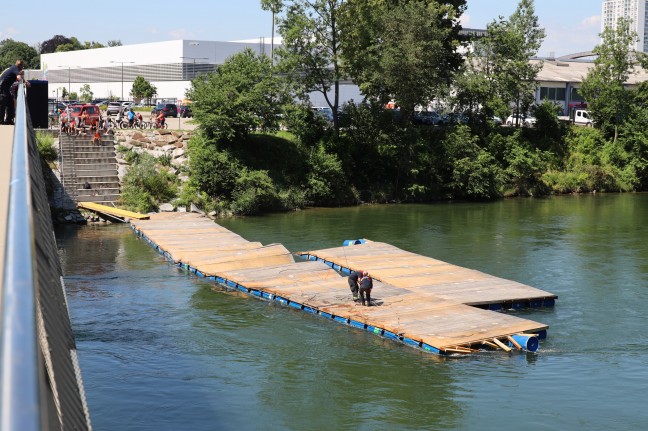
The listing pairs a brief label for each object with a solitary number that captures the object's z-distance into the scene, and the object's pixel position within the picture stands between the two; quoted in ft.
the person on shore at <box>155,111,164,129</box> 177.88
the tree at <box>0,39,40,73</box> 469.45
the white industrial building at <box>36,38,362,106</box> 302.25
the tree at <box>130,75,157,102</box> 290.97
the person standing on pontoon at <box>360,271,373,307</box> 81.66
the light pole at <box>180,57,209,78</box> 298.97
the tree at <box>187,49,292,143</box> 161.89
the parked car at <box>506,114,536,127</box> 209.26
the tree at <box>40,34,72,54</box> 517.55
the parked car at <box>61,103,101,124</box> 160.86
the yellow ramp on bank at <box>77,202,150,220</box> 139.50
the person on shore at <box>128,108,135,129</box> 177.68
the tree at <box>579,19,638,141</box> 207.62
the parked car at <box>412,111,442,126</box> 205.46
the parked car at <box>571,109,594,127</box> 244.42
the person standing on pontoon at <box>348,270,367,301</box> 84.19
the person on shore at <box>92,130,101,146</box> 157.48
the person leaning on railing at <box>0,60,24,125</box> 72.69
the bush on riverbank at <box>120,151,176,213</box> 147.87
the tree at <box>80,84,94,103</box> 311.64
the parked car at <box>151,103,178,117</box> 219.82
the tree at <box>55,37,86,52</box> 469.57
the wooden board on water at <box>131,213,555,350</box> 75.41
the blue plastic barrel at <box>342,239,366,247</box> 120.06
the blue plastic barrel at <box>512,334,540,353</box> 71.67
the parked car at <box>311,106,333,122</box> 188.38
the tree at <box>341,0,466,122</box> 174.81
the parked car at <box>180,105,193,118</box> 222.48
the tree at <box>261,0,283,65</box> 169.93
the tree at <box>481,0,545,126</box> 192.44
